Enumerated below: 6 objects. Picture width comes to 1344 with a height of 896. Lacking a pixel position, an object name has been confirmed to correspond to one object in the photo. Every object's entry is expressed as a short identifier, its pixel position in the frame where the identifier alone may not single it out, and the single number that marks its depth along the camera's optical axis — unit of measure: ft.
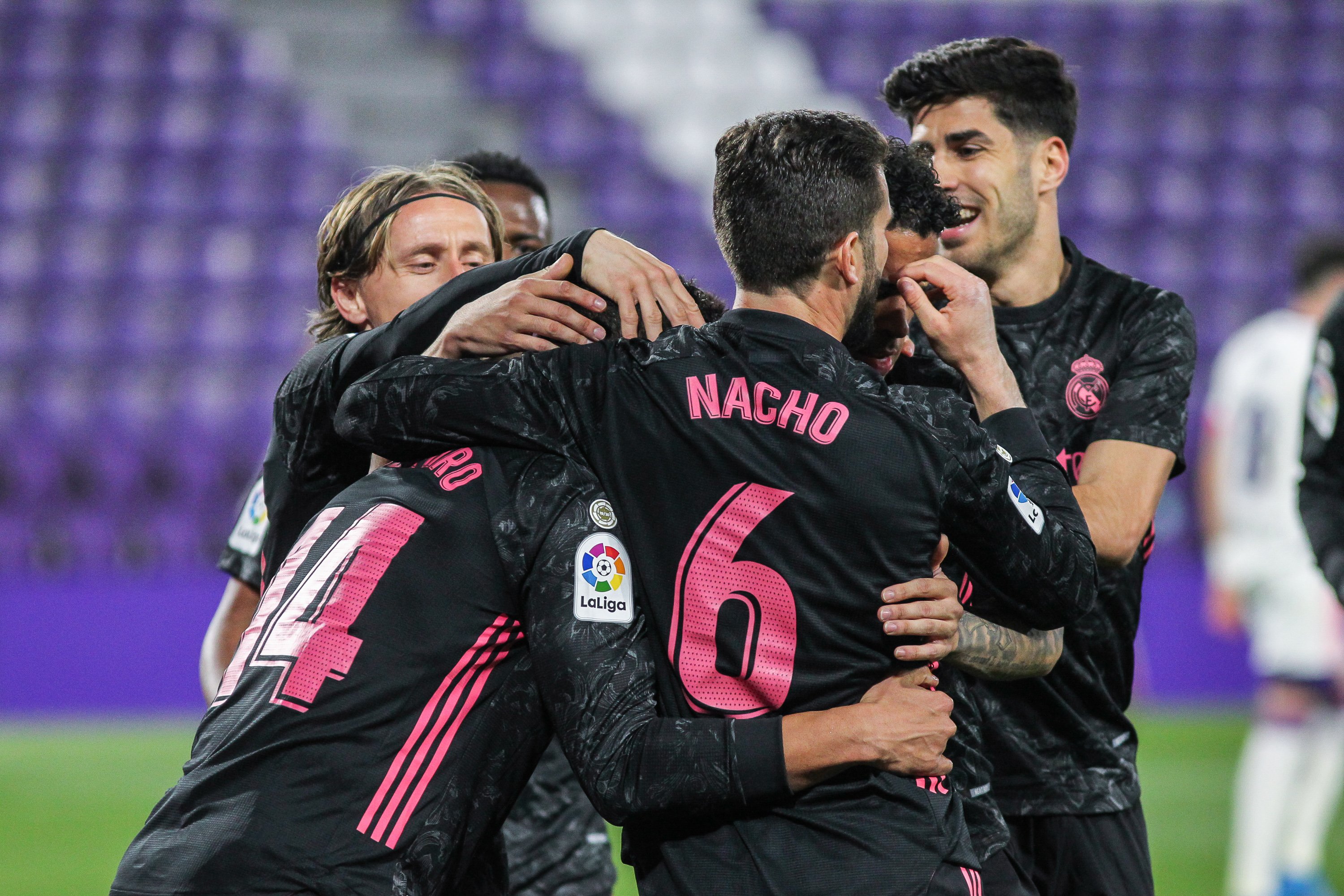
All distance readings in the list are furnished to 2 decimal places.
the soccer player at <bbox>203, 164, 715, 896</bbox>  36.88
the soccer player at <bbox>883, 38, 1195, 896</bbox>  38.32
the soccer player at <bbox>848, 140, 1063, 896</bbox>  37.12
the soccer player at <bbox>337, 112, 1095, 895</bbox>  36.45
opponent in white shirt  59.74
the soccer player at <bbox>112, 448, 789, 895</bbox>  36.34
